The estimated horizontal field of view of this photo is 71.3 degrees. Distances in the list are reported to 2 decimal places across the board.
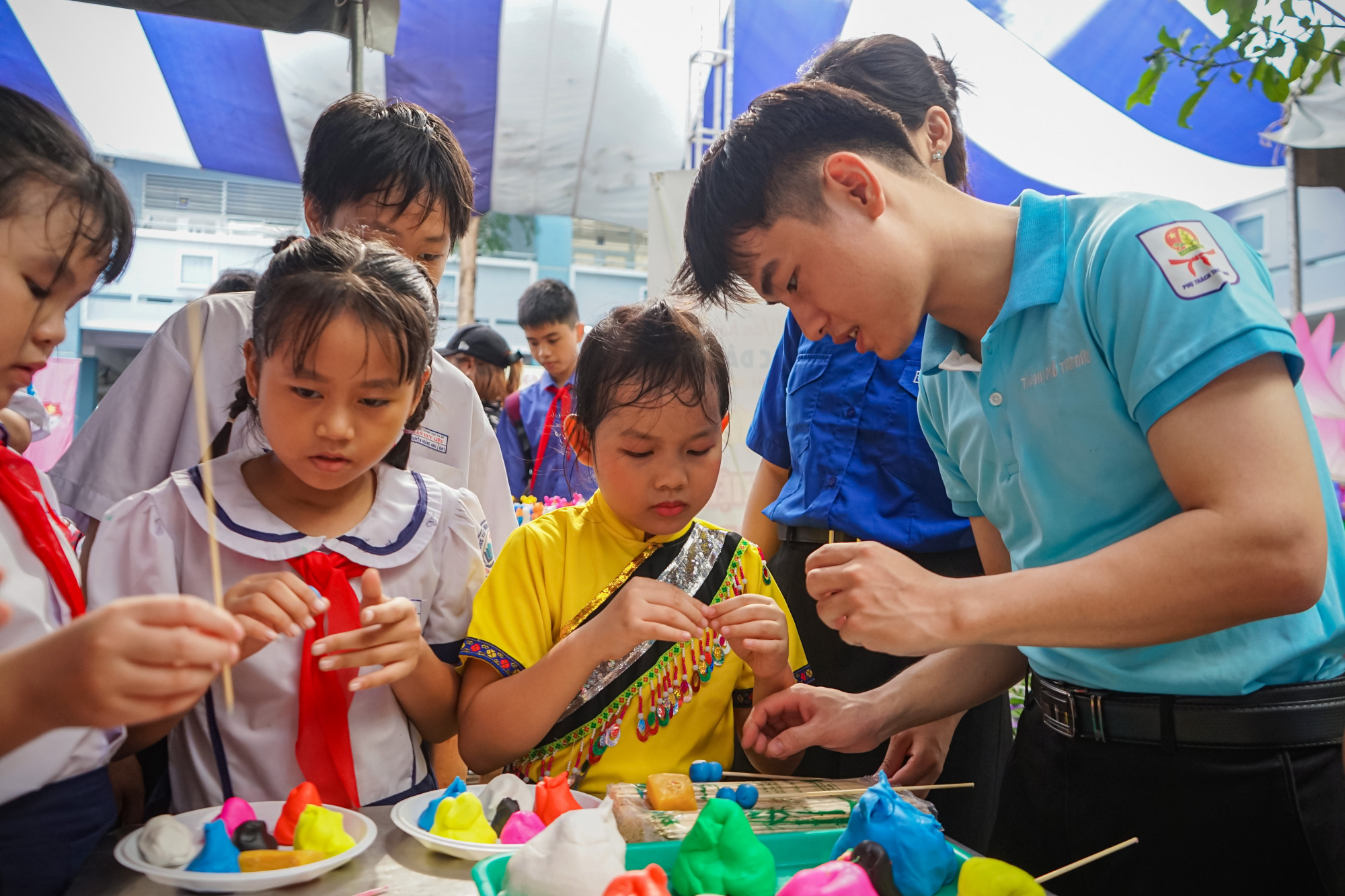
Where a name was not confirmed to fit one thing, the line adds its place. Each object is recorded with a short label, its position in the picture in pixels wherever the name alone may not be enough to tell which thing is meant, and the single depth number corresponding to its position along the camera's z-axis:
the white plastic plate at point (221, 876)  1.02
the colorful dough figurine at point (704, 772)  1.40
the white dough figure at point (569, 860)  0.98
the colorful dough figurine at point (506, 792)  1.30
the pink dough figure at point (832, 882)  0.94
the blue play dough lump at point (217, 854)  1.06
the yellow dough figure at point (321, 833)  1.12
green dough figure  1.02
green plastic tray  1.11
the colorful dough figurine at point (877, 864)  1.01
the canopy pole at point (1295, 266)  3.88
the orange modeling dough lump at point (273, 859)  1.07
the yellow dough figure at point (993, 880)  0.97
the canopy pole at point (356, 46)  3.03
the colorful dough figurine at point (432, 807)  1.23
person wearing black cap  5.14
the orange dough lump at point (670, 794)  1.24
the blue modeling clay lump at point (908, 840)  1.06
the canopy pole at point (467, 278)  9.09
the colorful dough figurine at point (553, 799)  1.25
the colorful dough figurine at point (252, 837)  1.11
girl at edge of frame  1.11
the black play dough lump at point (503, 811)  1.23
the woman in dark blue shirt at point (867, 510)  2.02
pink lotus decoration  2.28
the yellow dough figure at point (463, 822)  1.18
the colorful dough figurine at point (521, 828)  1.18
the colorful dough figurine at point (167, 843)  1.06
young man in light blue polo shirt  1.05
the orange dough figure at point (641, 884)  0.93
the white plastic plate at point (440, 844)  1.14
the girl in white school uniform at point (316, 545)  1.42
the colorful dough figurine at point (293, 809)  1.15
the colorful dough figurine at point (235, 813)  1.14
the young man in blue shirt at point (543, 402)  4.75
